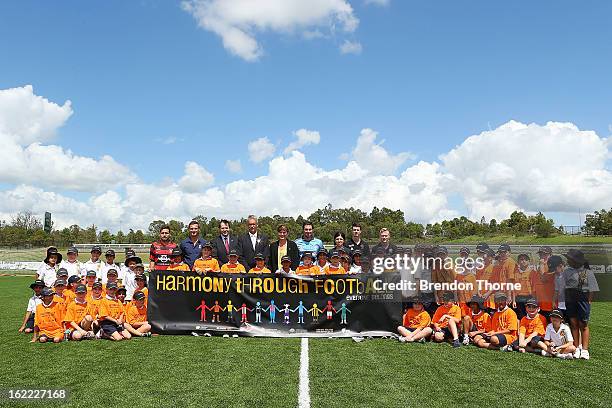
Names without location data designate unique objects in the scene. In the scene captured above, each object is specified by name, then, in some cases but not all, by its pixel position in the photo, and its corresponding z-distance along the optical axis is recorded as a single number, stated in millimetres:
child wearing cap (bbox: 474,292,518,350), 7750
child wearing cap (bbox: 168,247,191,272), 9078
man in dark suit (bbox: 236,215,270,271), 9562
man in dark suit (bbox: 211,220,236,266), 9578
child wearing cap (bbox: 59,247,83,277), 9680
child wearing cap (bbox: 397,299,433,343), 8266
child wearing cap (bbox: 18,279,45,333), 8719
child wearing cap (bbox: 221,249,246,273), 9156
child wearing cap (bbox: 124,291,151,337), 8570
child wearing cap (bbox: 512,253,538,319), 8203
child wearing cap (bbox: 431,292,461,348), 8188
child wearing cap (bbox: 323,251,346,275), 9047
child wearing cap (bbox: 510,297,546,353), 7562
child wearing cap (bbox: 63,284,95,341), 8305
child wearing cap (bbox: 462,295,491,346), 8117
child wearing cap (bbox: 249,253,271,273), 9156
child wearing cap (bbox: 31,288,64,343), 8102
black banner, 8656
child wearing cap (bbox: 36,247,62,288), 9508
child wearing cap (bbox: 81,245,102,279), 9828
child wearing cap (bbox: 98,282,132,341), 8336
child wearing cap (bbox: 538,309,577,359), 7223
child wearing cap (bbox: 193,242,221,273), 9094
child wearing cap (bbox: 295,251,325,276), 9070
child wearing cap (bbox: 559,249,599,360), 7305
